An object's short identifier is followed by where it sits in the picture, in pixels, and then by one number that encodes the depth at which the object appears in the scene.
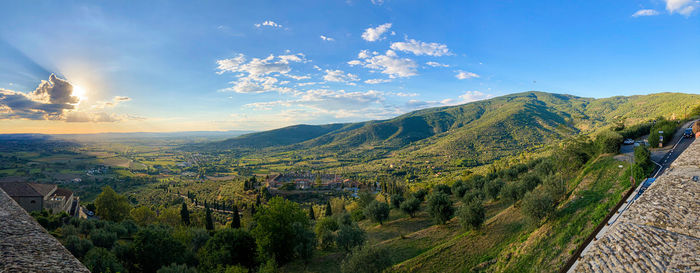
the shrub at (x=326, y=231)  32.03
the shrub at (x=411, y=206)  38.78
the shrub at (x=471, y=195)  36.48
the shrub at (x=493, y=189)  36.22
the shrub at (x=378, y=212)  38.27
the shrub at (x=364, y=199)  55.67
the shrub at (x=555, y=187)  22.95
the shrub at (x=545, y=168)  33.81
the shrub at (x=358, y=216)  48.62
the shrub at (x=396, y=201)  49.78
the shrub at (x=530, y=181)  30.23
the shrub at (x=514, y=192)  28.78
